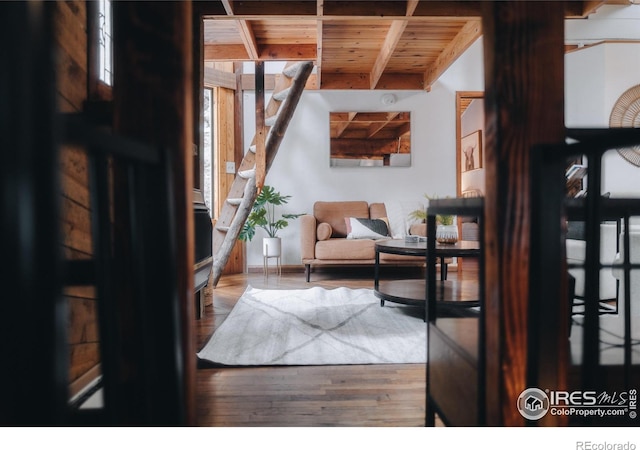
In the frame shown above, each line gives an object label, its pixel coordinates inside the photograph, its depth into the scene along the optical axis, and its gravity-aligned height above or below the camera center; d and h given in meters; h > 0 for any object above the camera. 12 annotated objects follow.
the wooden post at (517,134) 0.72 +0.14
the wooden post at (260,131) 4.02 +0.86
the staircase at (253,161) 4.04 +0.59
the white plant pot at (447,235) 3.30 -0.18
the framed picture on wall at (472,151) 7.05 +1.14
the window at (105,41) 2.08 +0.91
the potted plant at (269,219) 4.67 -0.07
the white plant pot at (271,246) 4.65 -0.37
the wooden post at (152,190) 0.67 +0.03
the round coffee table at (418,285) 2.68 -0.55
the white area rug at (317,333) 2.03 -0.73
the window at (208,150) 4.99 +0.81
